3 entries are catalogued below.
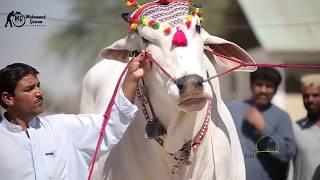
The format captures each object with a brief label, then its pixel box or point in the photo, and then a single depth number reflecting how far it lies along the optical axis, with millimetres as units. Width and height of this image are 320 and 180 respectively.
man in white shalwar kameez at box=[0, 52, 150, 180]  4806
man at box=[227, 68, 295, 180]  7760
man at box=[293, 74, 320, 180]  7594
